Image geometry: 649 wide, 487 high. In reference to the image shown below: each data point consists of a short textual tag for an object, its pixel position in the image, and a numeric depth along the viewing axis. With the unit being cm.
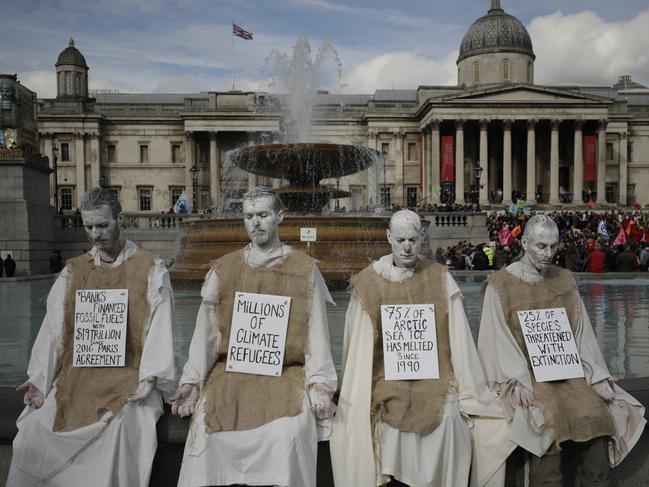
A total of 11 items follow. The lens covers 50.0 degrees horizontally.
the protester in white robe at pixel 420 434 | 366
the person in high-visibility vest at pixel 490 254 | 2192
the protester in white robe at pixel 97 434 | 358
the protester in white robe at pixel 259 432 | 352
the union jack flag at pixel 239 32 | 5266
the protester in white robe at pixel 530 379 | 376
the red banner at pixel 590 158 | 5700
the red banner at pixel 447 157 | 5569
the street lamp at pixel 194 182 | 5553
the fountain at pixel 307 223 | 1347
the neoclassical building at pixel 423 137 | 5603
